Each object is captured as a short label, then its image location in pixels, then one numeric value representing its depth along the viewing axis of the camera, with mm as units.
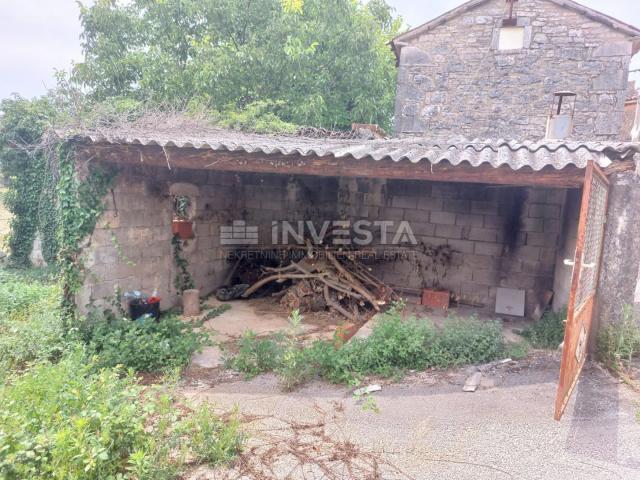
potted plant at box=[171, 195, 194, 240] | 7413
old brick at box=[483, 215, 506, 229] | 7259
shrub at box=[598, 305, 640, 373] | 4566
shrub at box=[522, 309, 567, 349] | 5559
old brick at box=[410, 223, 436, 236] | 7785
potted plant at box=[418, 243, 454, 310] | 7539
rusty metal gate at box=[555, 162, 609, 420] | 3184
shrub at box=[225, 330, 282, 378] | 4992
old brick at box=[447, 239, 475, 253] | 7539
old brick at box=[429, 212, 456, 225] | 7629
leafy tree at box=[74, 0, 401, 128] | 12180
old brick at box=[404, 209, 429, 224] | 7820
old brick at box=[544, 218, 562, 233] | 6828
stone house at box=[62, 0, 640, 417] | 4602
